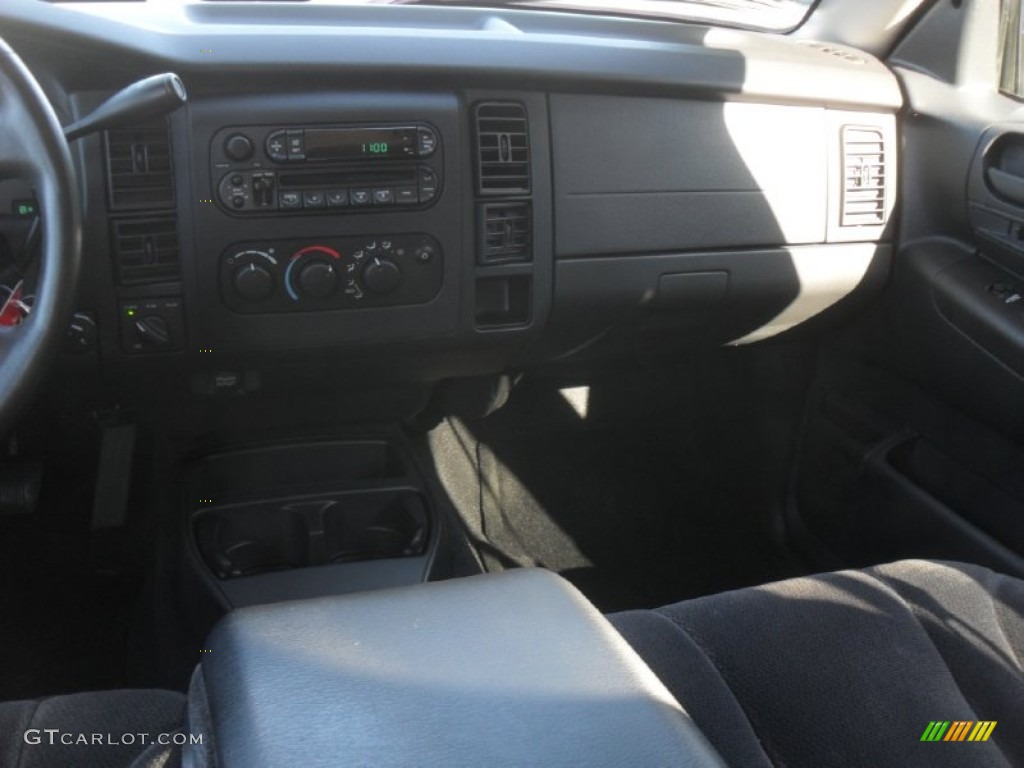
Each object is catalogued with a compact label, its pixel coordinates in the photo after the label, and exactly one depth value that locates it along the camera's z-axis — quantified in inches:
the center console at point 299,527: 74.4
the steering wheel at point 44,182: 48.3
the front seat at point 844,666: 41.0
